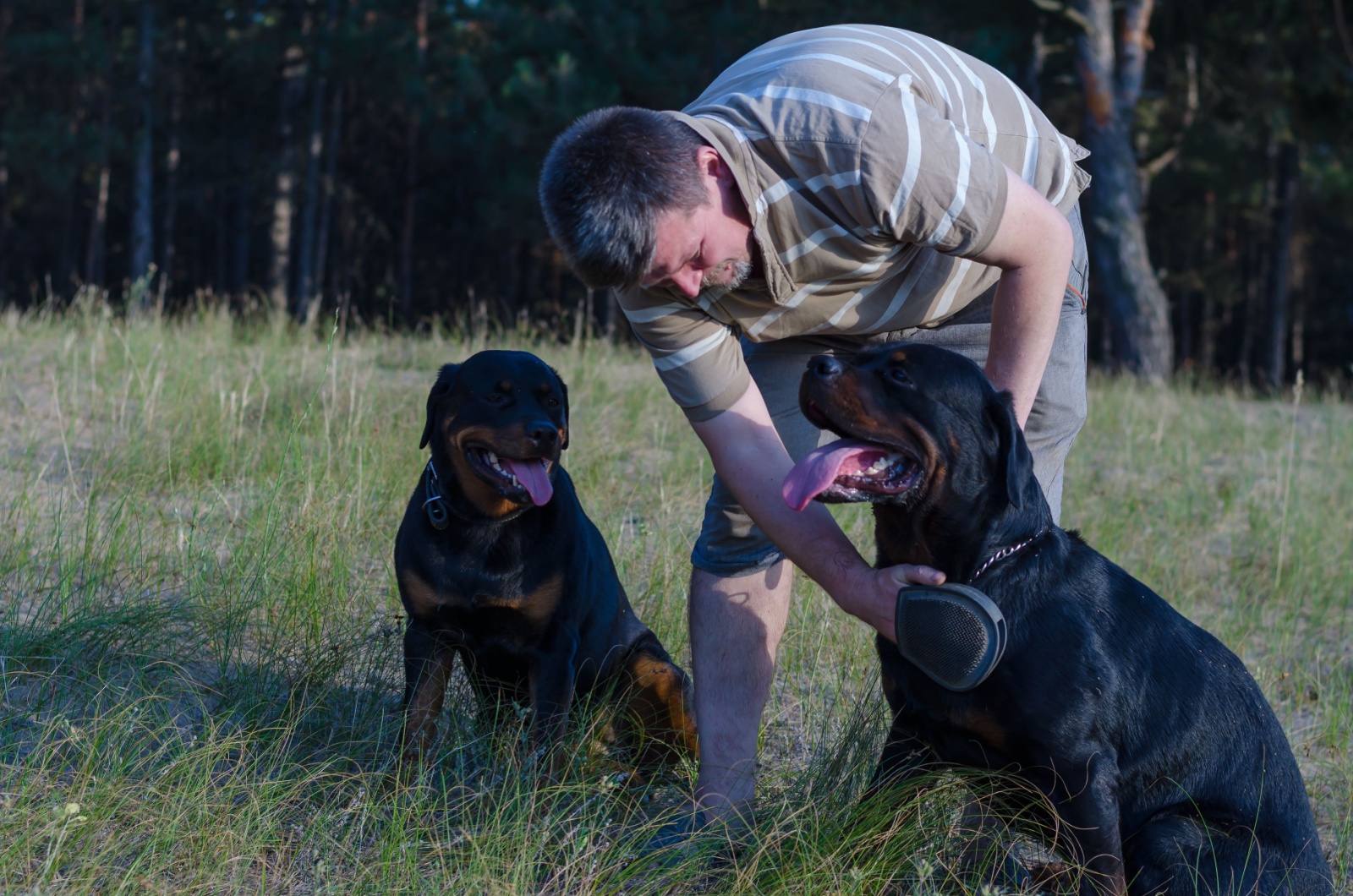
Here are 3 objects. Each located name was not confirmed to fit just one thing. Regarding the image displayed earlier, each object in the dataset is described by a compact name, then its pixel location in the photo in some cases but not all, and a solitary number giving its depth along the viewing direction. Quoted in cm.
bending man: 250
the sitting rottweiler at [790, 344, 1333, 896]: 244
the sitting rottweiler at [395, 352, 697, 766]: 316
